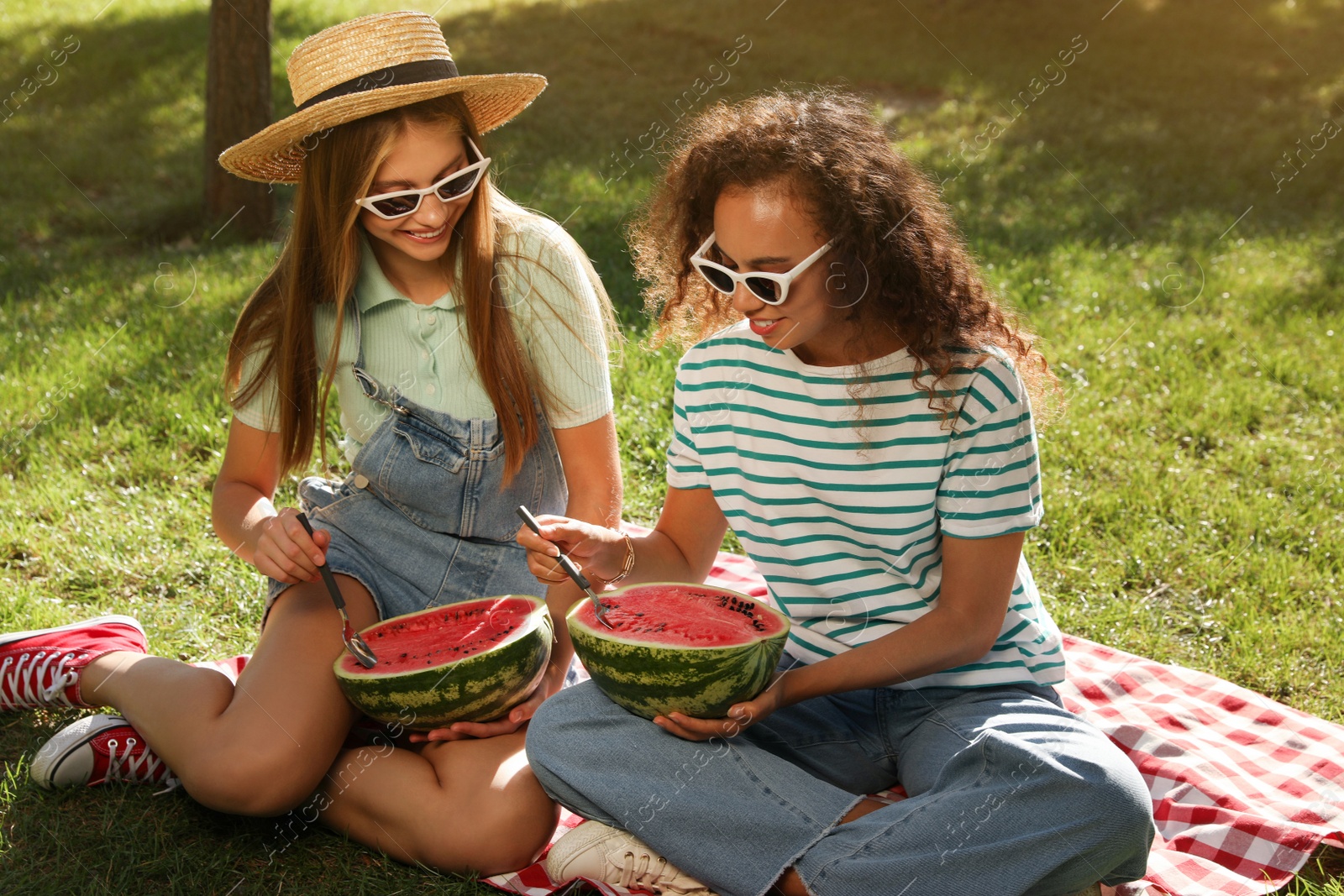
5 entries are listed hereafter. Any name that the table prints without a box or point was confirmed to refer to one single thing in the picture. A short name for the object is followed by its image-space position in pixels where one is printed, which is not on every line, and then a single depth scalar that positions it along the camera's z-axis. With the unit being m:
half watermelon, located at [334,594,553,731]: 2.90
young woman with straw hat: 3.04
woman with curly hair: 2.55
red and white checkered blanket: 2.86
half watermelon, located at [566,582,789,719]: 2.63
